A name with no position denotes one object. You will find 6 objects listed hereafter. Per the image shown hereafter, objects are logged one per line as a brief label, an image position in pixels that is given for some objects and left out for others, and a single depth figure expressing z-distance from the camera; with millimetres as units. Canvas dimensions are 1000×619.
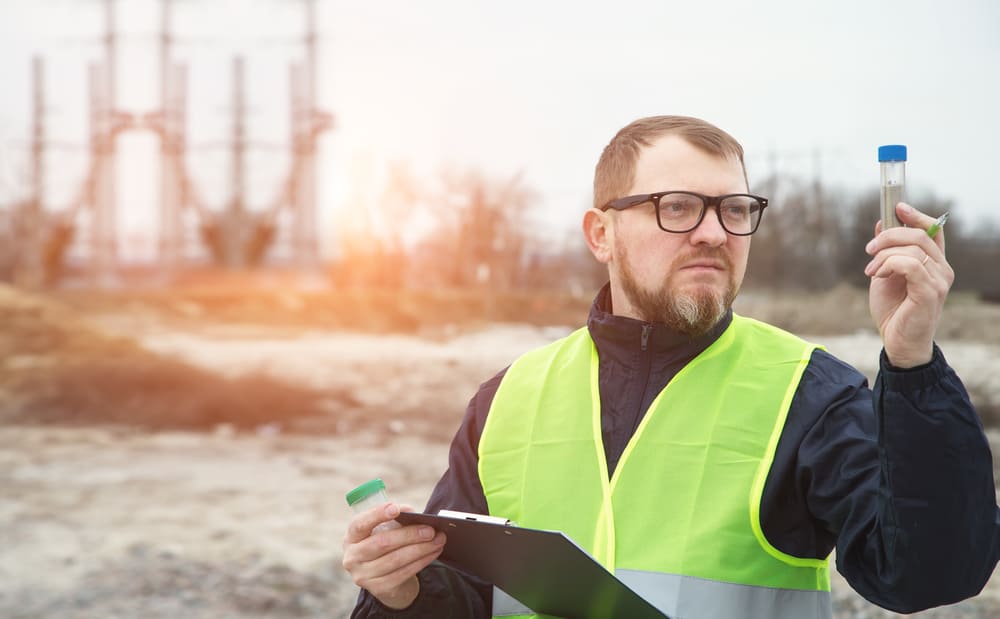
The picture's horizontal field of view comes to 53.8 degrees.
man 1402
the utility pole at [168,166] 15227
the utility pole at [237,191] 15719
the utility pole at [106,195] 15211
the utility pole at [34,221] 15656
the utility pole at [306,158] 15055
